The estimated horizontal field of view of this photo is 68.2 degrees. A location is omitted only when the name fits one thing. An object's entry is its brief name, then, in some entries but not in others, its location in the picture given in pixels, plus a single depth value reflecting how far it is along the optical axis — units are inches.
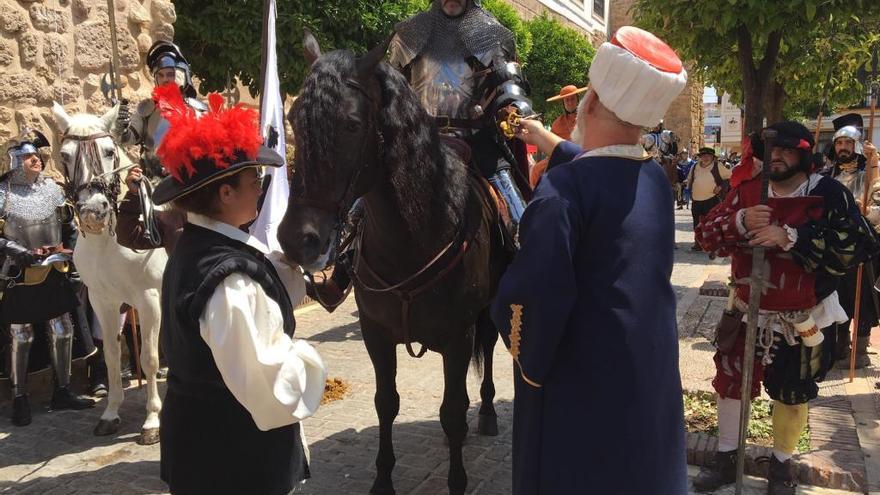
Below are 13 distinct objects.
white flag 154.3
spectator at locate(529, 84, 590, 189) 152.6
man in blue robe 72.6
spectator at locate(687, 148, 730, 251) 483.8
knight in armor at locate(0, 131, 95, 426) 191.9
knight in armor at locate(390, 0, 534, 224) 152.3
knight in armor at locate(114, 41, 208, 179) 179.3
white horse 162.6
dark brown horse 99.3
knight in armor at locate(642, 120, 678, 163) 438.9
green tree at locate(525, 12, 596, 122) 939.3
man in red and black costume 128.9
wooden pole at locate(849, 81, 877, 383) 206.4
